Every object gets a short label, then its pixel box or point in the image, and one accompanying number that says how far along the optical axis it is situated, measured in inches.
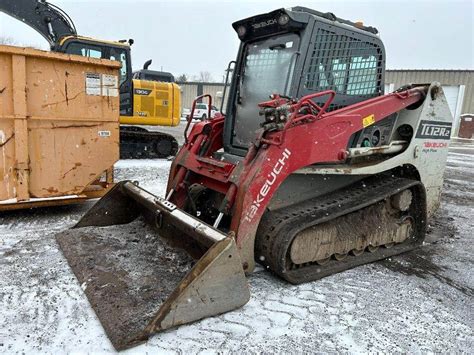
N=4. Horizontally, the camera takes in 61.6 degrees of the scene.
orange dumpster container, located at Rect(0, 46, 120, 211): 170.1
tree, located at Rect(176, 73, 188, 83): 2048.5
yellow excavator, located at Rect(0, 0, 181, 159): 306.8
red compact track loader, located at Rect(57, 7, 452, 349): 108.3
